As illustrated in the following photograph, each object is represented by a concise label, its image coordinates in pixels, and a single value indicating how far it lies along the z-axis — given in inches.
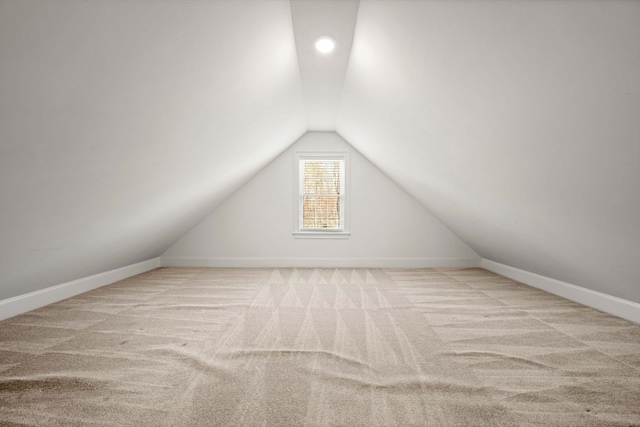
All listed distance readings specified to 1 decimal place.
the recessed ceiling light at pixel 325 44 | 102.8
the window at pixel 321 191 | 227.5
